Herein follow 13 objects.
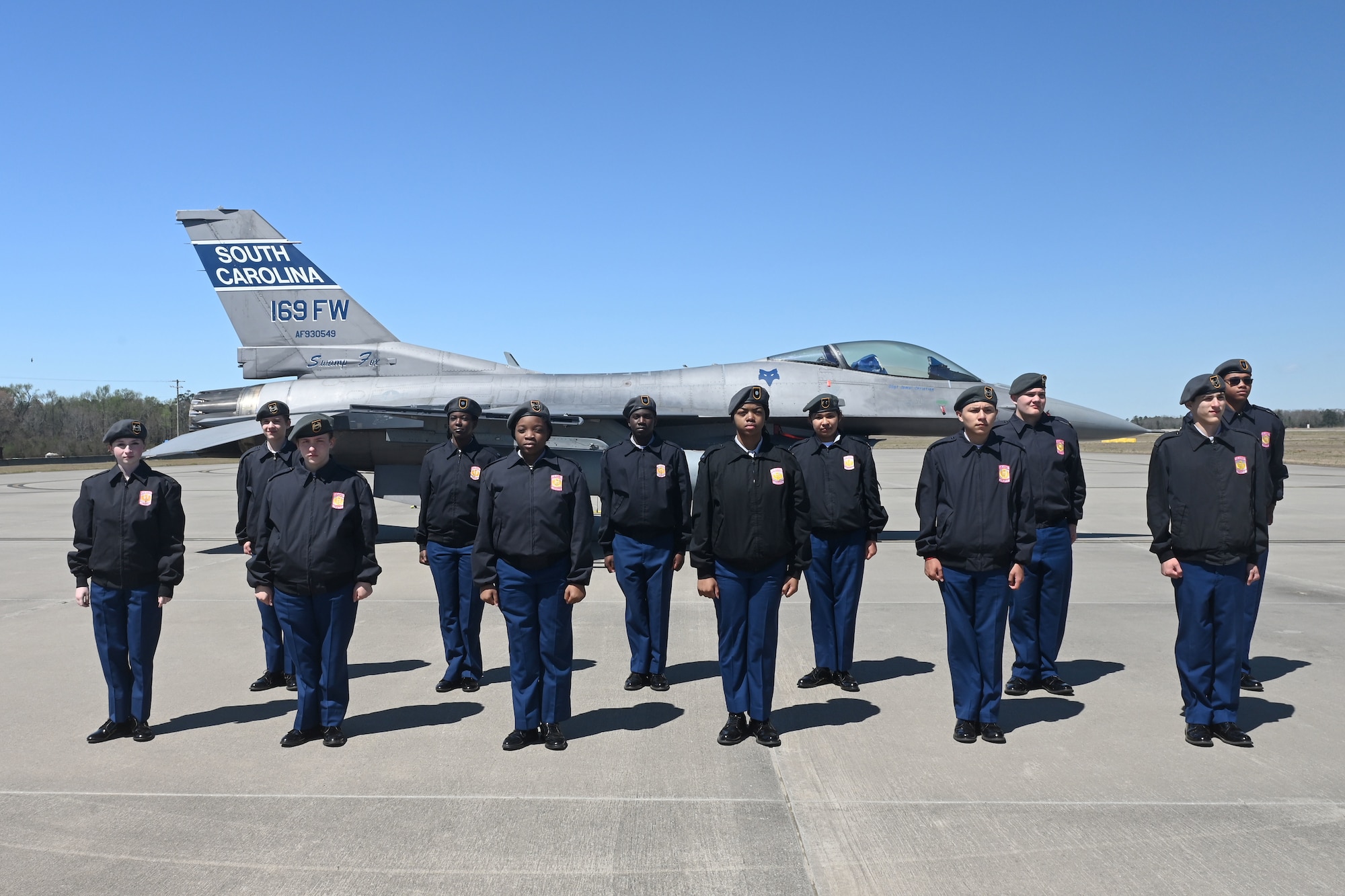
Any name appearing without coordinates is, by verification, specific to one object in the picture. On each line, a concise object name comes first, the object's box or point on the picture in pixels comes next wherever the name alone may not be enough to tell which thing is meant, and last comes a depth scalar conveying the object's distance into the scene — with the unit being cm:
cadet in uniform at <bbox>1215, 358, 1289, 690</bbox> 500
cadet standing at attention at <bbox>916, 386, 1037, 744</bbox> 456
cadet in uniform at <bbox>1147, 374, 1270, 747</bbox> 448
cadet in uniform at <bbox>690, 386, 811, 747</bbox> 448
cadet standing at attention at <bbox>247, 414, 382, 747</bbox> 442
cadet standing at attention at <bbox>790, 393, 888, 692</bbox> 567
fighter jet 1233
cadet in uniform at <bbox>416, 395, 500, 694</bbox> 566
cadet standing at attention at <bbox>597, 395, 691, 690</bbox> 570
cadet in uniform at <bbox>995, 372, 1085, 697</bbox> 545
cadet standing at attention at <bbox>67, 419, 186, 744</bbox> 450
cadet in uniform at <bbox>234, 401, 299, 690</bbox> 560
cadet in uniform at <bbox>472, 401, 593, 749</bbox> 443
